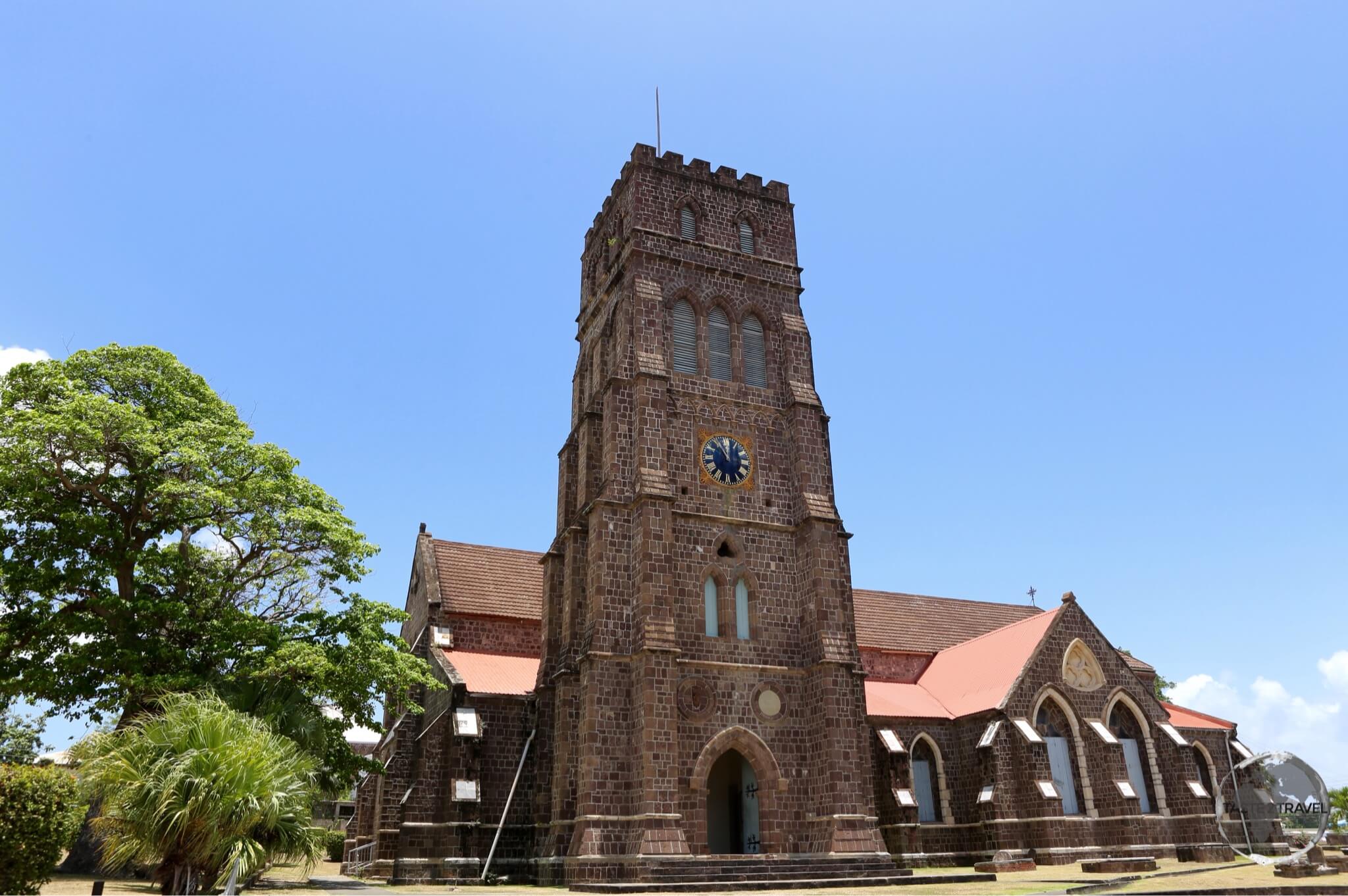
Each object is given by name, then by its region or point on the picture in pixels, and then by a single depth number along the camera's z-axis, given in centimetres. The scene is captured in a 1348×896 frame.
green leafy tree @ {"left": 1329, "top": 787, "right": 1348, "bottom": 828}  5144
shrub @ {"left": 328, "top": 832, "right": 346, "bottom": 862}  3775
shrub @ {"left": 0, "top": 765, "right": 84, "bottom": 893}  1272
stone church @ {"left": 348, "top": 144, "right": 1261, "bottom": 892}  2419
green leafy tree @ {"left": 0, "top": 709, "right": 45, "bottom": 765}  4562
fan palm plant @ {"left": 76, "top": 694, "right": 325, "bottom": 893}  1447
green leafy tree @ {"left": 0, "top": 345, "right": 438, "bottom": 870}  2127
